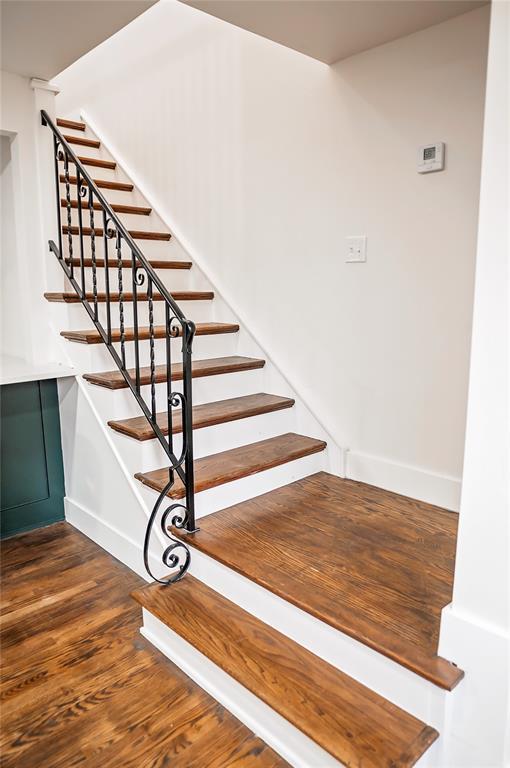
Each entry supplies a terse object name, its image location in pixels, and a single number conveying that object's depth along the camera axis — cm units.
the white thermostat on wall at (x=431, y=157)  219
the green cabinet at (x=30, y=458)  273
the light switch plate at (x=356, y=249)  253
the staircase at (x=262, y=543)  149
